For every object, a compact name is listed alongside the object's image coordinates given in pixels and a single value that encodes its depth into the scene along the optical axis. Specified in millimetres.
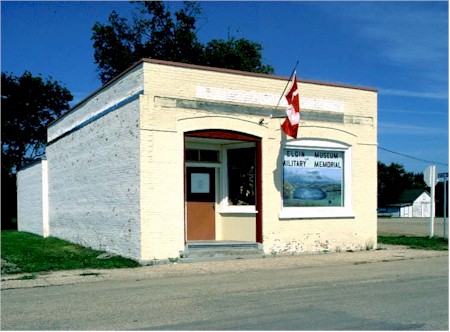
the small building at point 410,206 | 83562
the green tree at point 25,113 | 42625
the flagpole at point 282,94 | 15668
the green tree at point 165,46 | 40156
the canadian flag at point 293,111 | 15297
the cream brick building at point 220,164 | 14094
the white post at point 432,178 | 21906
